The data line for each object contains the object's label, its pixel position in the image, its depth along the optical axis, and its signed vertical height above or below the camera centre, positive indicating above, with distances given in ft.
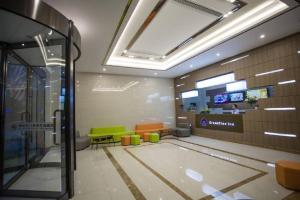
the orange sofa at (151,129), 27.83 -3.83
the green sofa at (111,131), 23.57 -3.65
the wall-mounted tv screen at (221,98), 23.57 +1.12
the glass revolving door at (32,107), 8.95 +0.36
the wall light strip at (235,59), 21.20 +6.34
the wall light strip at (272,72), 17.62 +3.70
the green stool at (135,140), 23.20 -4.55
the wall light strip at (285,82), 16.53 +2.31
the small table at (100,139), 22.27 -4.09
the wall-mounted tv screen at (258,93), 18.83 +1.39
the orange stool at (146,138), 25.70 -4.78
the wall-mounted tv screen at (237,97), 21.37 +1.19
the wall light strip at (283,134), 16.45 -3.24
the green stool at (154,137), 24.93 -4.63
